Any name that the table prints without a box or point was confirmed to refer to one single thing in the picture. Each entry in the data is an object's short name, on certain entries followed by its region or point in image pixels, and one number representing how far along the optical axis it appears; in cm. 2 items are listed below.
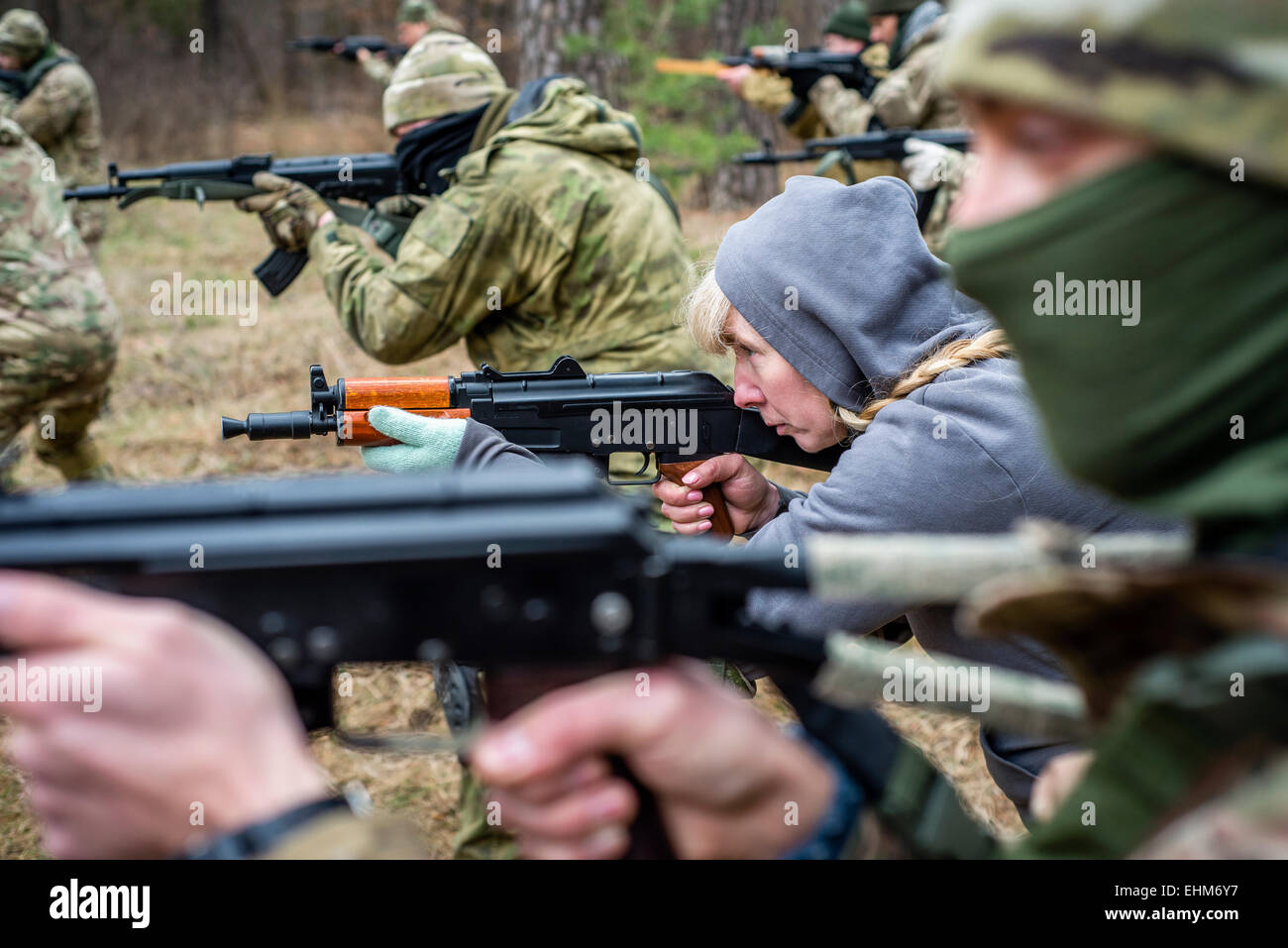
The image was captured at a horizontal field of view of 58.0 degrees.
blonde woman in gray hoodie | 213
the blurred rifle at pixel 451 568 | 103
